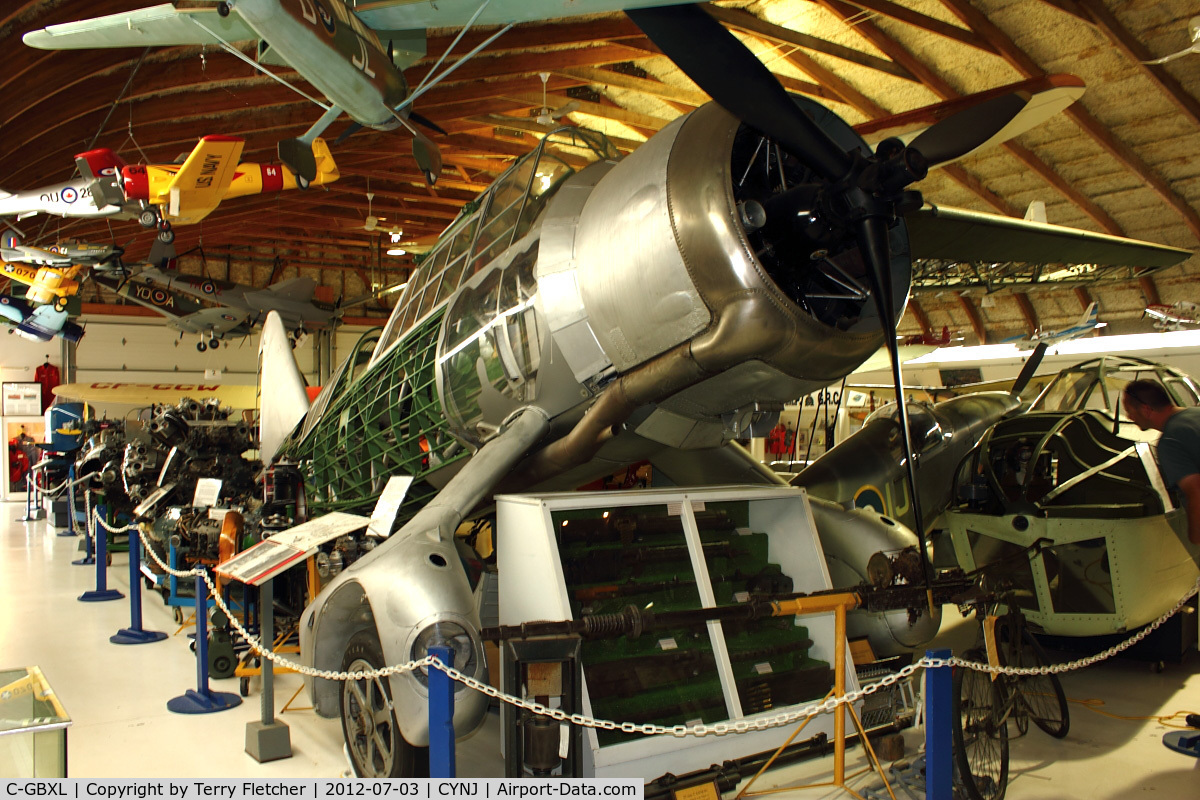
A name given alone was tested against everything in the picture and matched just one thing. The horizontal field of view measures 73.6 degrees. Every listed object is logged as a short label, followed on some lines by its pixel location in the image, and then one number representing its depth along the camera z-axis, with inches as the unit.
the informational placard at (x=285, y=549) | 160.1
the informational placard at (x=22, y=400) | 958.4
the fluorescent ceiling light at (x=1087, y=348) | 636.6
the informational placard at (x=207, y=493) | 272.5
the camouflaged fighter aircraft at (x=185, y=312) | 850.8
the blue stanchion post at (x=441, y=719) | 107.1
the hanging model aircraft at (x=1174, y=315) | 583.2
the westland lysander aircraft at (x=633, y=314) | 125.2
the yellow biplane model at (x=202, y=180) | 438.0
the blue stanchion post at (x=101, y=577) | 330.6
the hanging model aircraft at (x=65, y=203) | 467.5
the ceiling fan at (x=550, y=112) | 478.0
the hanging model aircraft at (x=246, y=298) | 854.5
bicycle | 133.8
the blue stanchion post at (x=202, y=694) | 191.5
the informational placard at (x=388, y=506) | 163.5
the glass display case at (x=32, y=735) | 84.1
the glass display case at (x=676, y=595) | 137.8
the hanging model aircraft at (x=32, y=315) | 754.2
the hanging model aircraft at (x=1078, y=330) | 605.6
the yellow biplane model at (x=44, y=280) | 687.7
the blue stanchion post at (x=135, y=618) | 265.0
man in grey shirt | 154.6
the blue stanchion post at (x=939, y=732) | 115.0
